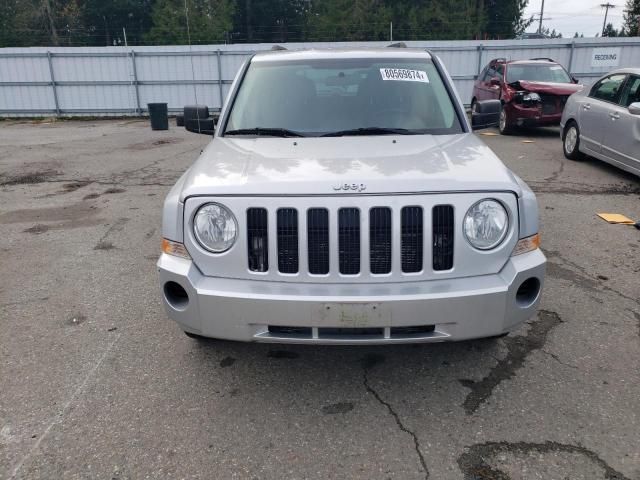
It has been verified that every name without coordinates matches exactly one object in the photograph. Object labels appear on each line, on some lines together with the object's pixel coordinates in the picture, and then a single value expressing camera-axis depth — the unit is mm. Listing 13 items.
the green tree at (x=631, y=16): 45581
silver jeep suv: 2600
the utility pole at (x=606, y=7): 73062
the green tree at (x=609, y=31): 65006
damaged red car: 12188
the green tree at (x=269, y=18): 55844
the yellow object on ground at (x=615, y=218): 6098
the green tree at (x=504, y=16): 50375
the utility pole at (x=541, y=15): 63881
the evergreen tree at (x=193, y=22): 42656
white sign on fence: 18516
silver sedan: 7383
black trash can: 15539
